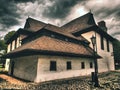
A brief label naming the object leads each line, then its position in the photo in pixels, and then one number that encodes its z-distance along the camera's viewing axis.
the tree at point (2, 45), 48.46
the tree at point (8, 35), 38.45
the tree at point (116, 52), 36.55
